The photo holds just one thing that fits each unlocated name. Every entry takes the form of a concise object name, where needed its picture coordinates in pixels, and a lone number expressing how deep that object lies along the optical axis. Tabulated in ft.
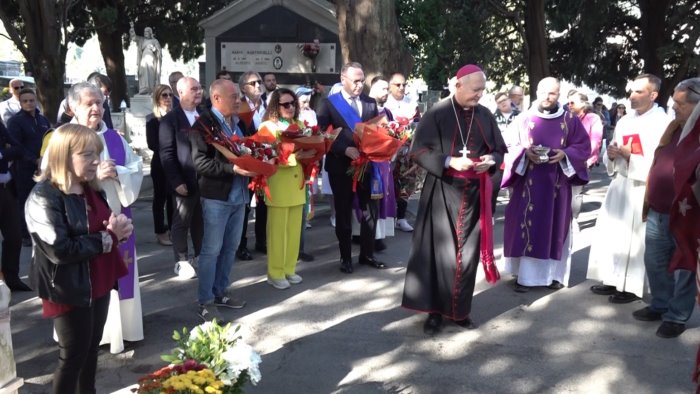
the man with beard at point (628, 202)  19.63
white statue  66.77
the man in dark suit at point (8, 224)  20.27
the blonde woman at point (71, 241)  11.12
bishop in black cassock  17.74
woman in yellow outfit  20.51
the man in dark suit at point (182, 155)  20.47
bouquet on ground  10.78
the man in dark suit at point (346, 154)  22.21
